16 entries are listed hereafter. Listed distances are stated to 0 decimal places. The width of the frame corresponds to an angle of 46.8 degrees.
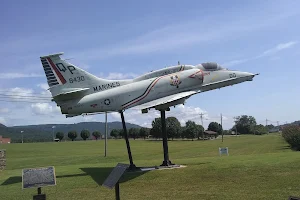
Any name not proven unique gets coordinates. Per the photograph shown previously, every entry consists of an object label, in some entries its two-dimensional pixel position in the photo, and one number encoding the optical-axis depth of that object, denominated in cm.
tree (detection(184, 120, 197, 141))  13262
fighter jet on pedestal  2008
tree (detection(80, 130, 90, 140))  19612
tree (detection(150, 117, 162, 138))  12278
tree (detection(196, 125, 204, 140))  13709
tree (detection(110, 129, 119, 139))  19612
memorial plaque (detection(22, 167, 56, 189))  1130
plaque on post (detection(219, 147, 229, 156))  3127
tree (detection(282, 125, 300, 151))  4012
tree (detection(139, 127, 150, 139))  16868
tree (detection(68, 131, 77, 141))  19238
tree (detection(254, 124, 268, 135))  19179
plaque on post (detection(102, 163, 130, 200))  991
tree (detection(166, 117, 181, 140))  13162
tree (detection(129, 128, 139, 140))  17812
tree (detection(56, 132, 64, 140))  19462
